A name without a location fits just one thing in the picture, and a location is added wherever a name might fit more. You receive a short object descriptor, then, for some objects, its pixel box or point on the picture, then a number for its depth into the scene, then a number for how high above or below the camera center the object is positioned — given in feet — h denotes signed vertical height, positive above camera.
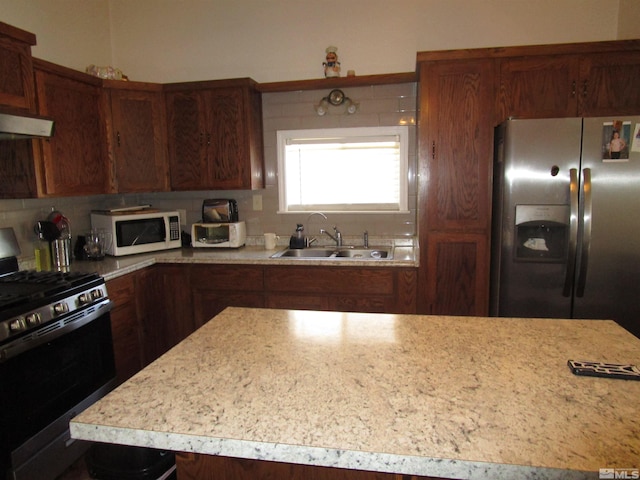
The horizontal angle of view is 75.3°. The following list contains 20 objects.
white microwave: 9.76 -0.68
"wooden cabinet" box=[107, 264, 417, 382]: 8.89 -2.14
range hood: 6.45 +1.26
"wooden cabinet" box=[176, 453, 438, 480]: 3.11 -2.06
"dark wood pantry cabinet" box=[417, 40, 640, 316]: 8.04 +1.62
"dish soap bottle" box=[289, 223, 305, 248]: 10.75 -1.04
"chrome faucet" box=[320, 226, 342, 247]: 10.88 -1.02
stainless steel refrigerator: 7.18 -0.40
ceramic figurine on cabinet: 10.18 +3.27
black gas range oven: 5.75 -2.52
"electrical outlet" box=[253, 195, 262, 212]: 11.46 -0.07
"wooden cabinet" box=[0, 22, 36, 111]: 6.96 +2.34
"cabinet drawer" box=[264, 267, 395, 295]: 8.99 -1.80
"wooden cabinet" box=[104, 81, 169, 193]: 9.80 +1.59
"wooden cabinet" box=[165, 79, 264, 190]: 10.13 +1.63
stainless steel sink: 10.42 -1.37
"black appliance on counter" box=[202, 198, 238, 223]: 10.84 -0.28
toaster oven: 10.70 -0.90
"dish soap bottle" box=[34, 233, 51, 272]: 8.65 -1.07
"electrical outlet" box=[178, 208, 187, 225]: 11.64 -0.40
